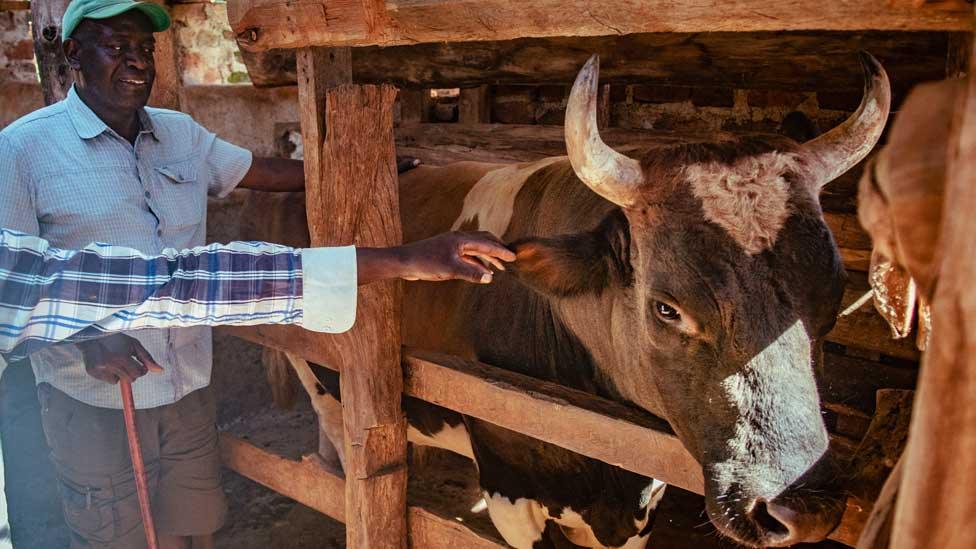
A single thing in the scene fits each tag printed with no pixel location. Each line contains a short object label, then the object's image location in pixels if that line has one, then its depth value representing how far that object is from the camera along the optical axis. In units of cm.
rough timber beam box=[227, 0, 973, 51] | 157
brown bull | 180
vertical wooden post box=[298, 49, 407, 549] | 263
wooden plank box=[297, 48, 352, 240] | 270
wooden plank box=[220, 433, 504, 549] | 276
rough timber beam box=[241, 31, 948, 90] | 287
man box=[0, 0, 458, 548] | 273
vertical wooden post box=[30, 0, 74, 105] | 353
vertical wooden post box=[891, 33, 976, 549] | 76
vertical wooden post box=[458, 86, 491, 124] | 472
